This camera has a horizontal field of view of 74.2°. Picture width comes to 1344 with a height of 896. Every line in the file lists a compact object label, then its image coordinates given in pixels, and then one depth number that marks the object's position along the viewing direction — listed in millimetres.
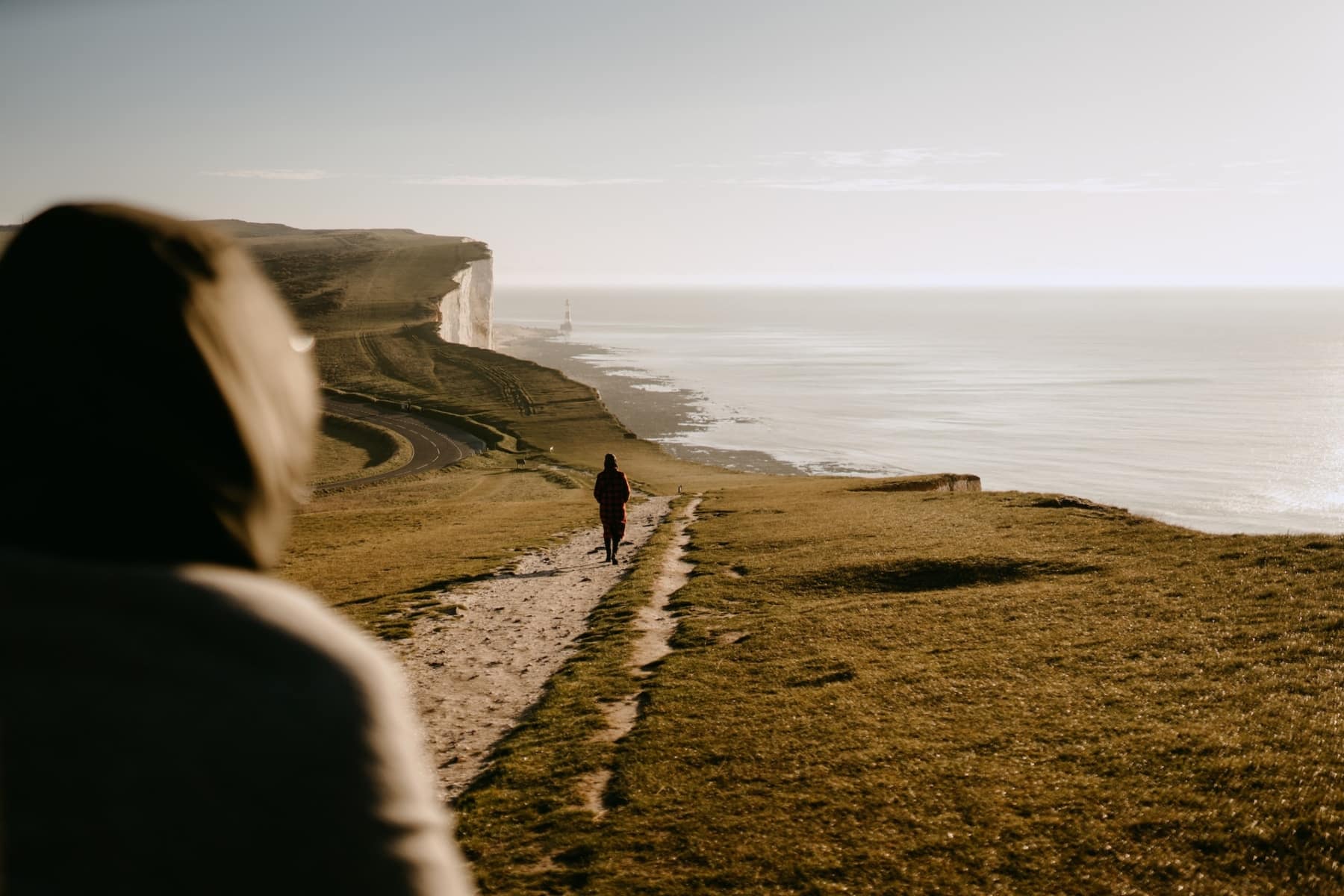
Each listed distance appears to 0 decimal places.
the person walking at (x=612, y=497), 24266
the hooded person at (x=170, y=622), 1055
